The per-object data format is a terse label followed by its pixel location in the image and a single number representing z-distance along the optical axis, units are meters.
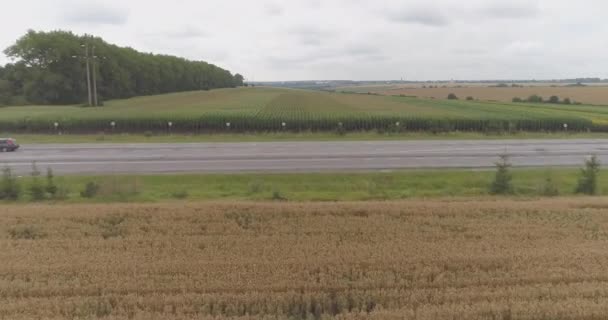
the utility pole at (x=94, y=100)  61.84
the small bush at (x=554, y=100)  83.94
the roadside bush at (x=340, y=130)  37.88
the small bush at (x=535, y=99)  87.38
